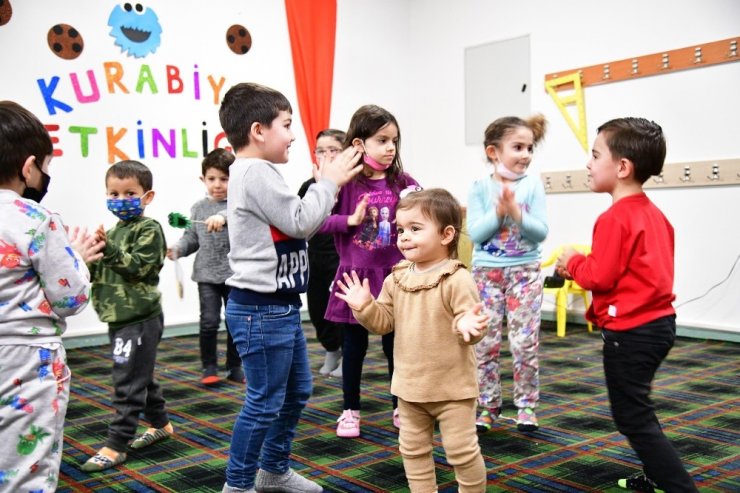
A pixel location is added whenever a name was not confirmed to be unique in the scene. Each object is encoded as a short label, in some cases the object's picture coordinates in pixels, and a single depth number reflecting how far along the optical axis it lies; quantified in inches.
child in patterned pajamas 61.6
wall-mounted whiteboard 229.3
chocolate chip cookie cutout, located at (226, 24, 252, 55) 220.8
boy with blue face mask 98.8
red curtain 234.8
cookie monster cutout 197.5
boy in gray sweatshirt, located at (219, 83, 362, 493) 76.3
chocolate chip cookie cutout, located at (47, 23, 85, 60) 186.7
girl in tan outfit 72.7
